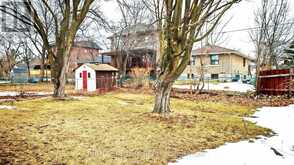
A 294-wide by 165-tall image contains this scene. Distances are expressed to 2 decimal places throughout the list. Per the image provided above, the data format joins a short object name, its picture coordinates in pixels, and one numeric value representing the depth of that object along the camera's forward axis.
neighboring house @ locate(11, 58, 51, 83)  35.09
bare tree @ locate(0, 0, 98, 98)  12.22
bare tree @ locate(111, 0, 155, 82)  27.48
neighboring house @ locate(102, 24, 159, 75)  28.31
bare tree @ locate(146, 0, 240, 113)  7.20
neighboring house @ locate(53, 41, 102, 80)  43.65
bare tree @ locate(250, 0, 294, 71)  20.25
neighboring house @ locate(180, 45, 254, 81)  35.25
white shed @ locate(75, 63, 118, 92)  22.67
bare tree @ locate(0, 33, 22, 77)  40.29
